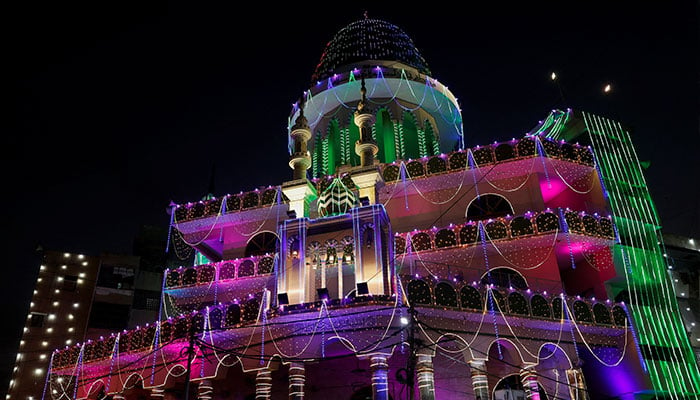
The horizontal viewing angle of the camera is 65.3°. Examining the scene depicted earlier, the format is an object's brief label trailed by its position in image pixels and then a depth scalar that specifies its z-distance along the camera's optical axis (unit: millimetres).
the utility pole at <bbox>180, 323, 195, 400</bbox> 18344
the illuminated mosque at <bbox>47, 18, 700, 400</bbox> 19344
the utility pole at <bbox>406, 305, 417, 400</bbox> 15969
